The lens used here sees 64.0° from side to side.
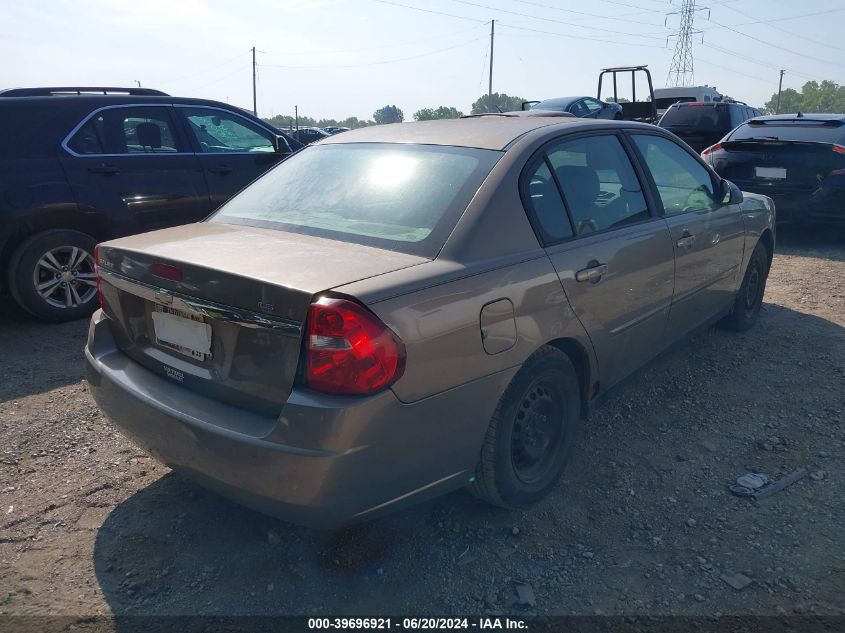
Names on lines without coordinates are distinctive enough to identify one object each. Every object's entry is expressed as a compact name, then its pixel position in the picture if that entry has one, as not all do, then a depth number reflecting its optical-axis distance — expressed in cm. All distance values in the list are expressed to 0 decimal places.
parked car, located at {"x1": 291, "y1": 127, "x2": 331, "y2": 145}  2610
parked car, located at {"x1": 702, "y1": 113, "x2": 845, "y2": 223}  759
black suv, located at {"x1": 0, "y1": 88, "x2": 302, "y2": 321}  503
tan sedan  215
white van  2142
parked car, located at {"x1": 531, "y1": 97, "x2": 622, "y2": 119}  1484
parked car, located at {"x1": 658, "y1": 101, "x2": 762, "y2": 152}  1323
